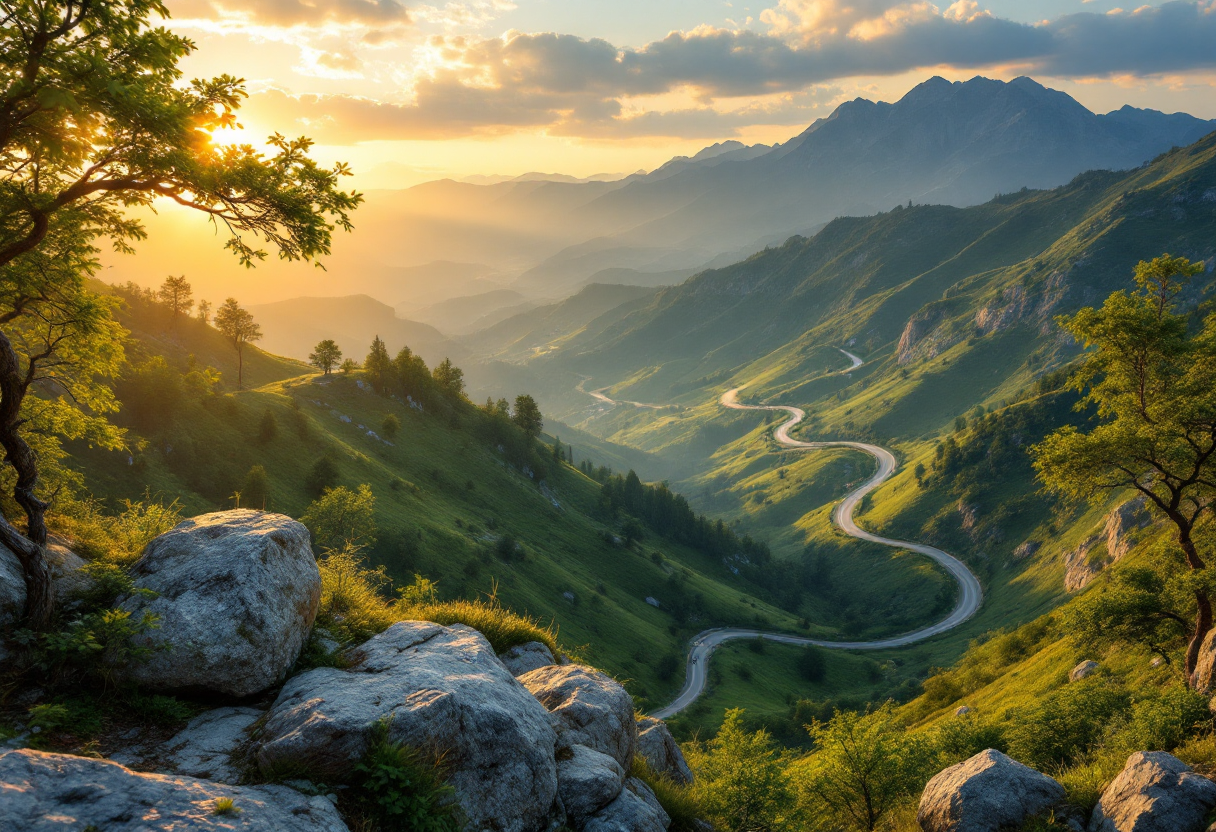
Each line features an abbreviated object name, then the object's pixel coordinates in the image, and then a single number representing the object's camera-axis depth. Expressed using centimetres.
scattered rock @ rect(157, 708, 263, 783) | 1123
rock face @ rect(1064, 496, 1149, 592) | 13525
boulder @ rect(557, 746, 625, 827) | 1488
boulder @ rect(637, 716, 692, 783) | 2373
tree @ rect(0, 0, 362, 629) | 1155
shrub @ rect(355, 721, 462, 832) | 1127
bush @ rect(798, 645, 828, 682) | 14225
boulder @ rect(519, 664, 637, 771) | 1822
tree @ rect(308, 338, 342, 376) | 13300
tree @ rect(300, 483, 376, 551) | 6931
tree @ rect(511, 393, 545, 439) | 16712
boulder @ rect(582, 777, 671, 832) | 1468
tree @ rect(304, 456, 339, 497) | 9025
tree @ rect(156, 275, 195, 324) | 12988
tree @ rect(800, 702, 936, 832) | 2520
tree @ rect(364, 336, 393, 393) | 13850
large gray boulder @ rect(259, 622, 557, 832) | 1176
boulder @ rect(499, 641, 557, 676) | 2155
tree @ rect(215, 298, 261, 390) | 11869
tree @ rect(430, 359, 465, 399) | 15812
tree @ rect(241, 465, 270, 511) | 7662
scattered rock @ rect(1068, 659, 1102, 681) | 5327
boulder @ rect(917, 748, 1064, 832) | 1822
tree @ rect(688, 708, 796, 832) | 1933
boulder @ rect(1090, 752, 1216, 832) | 1622
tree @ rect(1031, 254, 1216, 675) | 2708
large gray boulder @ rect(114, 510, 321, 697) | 1331
